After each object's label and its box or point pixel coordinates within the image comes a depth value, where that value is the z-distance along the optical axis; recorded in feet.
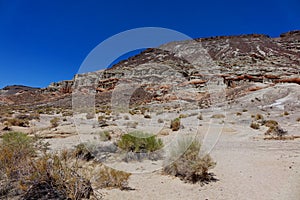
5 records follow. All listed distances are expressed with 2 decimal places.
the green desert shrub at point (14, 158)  13.75
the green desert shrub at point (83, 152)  22.20
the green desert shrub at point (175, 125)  43.32
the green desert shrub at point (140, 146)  23.02
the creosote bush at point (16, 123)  49.42
